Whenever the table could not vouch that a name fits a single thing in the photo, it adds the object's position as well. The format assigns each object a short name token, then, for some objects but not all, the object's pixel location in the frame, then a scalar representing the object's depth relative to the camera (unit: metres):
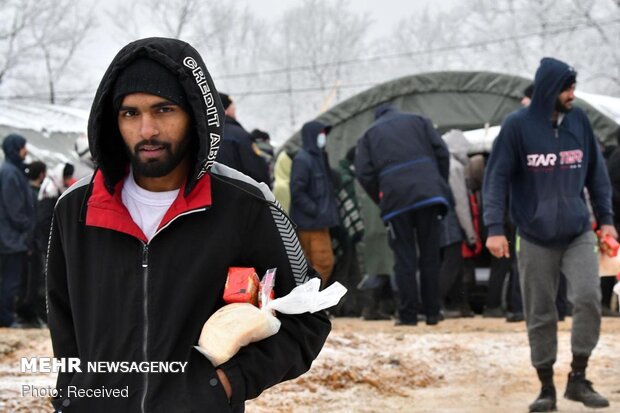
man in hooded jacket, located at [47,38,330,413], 3.04
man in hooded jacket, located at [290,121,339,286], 12.11
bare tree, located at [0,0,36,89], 41.25
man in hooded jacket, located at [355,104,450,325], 10.64
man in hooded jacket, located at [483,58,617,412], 6.95
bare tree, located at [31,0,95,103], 42.31
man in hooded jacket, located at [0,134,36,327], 12.24
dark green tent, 13.59
